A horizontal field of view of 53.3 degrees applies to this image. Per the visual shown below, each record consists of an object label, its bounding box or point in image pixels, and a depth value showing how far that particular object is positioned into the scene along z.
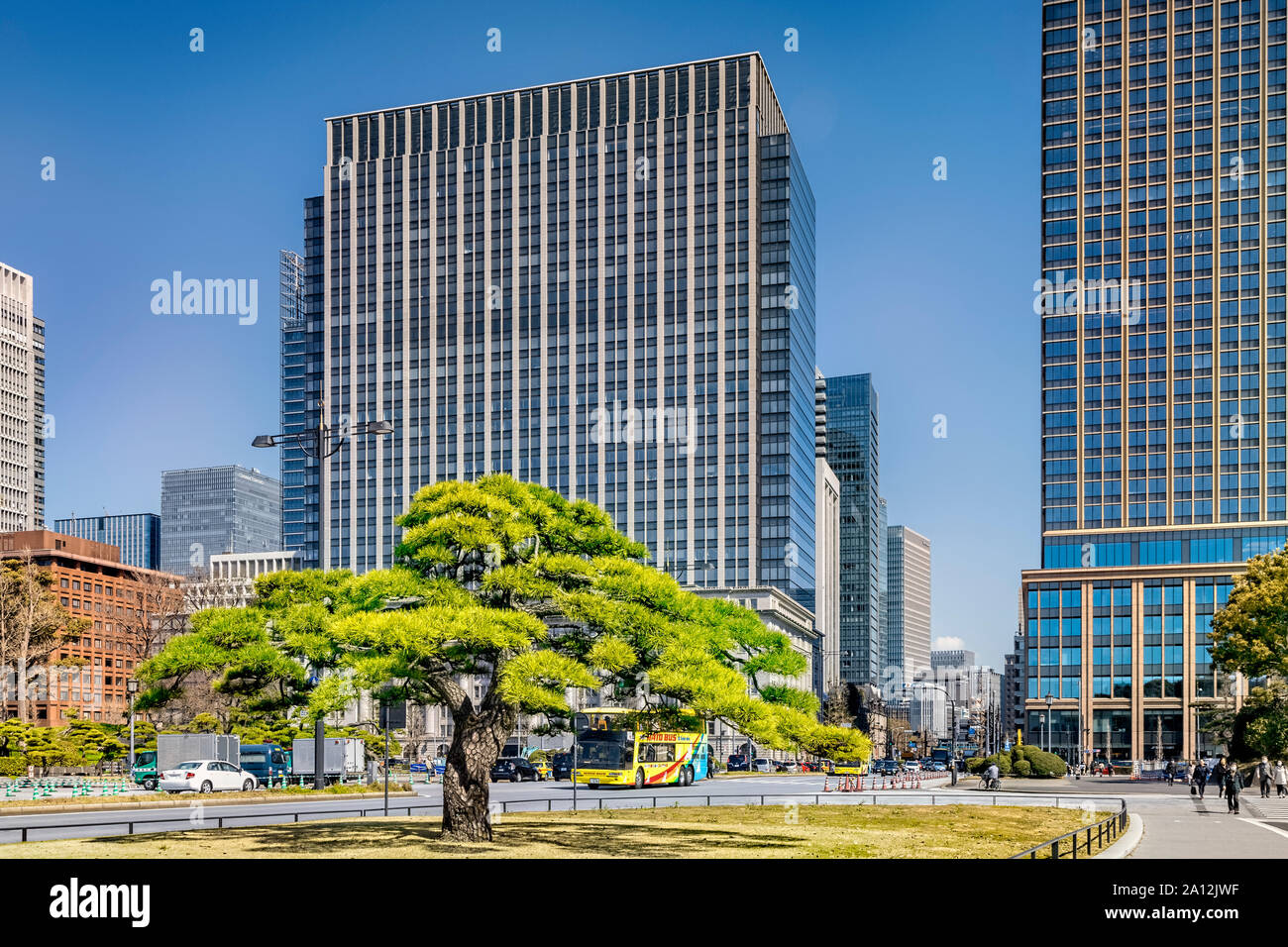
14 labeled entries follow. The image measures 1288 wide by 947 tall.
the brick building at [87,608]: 181.50
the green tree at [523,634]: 26.89
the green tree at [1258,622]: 73.19
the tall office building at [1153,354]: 152.25
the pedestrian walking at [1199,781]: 60.72
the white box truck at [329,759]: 64.62
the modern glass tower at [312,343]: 194.50
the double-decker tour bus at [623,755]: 62.19
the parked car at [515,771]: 75.62
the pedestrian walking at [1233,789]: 47.53
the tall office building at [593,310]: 175.75
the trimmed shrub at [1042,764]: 84.81
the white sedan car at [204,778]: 53.28
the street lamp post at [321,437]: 38.00
